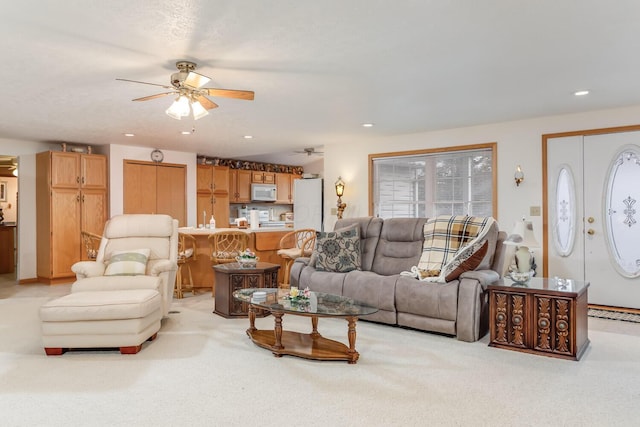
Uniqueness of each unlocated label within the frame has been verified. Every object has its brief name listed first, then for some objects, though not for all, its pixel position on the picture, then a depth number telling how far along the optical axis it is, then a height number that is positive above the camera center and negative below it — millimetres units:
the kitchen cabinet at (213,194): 8344 +348
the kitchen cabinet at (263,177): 9488 +764
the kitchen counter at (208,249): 5805 -519
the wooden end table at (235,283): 4414 -755
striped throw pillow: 3992 -479
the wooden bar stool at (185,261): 5500 -642
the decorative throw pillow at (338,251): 4523 -424
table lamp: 3572 -262
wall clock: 7594 +994
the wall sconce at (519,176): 5359 +429
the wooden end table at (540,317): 3125 -810
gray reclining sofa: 3586 -671
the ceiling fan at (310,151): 7800 +1130
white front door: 4758 -46
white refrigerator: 7602 +143
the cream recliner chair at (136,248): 3828 -430
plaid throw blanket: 3836 -281
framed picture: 8773 +447
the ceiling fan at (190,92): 3271 +944
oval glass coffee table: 3021 -872
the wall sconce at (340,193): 6975 +292
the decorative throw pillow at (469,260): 3675 -421
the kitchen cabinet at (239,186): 9109 +549
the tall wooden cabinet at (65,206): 6613 +98
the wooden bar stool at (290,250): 5625 -528
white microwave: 9305 +417
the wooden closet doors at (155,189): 7316 +405
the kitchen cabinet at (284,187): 10016 +563
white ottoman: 3195 -829
